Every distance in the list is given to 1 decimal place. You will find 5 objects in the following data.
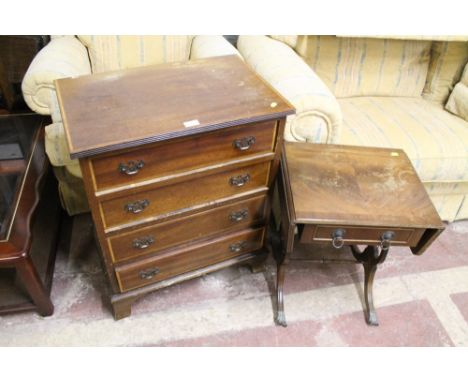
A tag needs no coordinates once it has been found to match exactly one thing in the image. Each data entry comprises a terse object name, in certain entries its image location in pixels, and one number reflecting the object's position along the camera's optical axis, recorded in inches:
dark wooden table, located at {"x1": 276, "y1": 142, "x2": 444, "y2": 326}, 45.3
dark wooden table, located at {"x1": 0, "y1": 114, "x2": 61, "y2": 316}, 48.3
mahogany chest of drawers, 38.4
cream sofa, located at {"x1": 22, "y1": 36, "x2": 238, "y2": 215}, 56.0
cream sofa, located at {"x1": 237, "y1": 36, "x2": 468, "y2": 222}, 56.7
